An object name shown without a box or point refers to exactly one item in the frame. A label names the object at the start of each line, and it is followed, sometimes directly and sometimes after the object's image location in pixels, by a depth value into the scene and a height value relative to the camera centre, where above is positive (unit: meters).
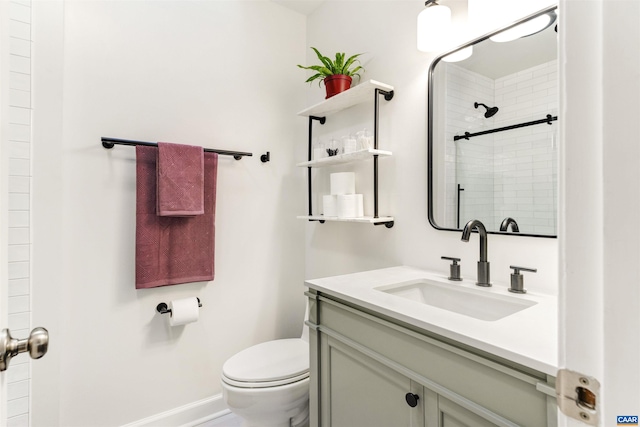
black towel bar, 1.53 +0.35
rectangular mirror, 1.07 +0.31
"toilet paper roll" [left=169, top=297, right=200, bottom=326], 1.66 -0.50
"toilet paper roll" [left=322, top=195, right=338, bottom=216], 1.71 +0.06
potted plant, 1.71 +0.76
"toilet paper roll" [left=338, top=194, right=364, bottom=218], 1.64 +0.05
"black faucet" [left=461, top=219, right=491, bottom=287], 1.12 -0.15
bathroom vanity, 0.66 -0.35
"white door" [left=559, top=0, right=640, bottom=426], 0.30 +0.02
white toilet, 1.38 -0.75
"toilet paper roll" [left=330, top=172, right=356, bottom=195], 1.67 +0.17
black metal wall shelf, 1.51 +0.55
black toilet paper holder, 1.69 -0.49
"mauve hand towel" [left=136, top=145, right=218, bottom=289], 1.60 -0.12
